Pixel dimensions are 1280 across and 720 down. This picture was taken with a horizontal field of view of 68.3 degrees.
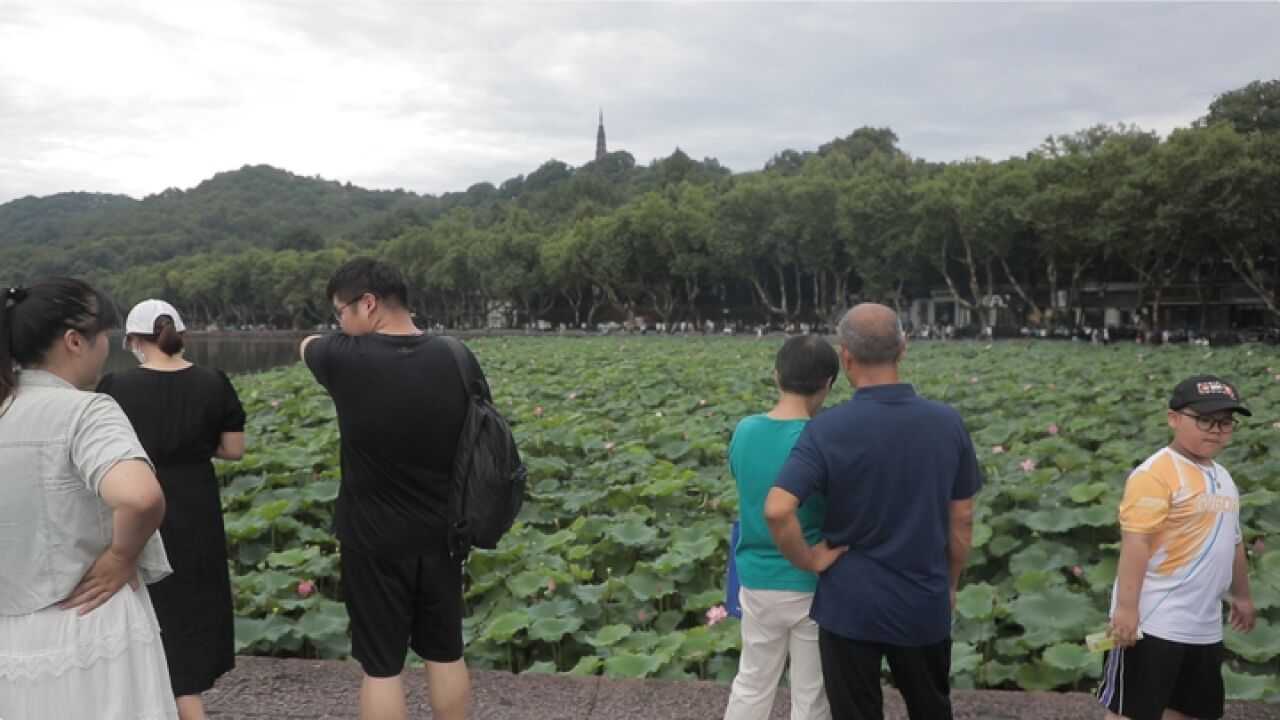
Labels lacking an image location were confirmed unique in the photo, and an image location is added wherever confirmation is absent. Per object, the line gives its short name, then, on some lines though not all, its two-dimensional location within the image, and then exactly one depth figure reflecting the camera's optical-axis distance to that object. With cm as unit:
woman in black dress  273
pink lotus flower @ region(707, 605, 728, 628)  448
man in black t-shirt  268
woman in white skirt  179
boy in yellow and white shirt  261
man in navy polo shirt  232
